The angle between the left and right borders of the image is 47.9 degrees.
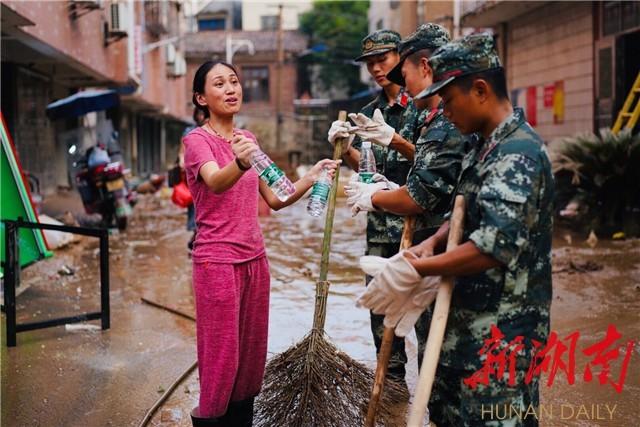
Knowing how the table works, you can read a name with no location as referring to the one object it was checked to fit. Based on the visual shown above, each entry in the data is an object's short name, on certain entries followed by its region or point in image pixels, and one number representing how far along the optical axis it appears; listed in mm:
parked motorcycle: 10719
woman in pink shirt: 3029
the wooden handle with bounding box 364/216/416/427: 2674
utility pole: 35938
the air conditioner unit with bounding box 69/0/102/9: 11871
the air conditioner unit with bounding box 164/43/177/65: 25216
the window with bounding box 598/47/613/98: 12031
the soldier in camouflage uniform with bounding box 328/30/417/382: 3822
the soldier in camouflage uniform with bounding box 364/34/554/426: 2098
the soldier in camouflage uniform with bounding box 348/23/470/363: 2879
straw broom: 3348
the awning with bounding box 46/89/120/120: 11531
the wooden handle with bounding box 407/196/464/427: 2211
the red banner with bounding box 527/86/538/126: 15078
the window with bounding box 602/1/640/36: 11234
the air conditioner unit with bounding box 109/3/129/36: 14766
